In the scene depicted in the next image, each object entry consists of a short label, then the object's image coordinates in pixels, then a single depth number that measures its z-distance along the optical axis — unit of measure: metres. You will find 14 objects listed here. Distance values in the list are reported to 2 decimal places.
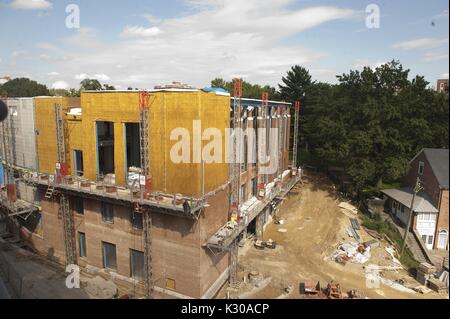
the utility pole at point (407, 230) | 32.37
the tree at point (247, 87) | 93.75
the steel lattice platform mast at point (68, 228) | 28.06
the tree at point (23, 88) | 103.91
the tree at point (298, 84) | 61.09
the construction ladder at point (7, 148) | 34.97
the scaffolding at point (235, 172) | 26.00
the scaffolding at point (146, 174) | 22.38
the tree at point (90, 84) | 92.12
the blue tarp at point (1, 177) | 37.47
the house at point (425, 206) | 33.25
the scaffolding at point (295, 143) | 48.24
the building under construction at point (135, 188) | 22.30
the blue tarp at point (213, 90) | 23.30
